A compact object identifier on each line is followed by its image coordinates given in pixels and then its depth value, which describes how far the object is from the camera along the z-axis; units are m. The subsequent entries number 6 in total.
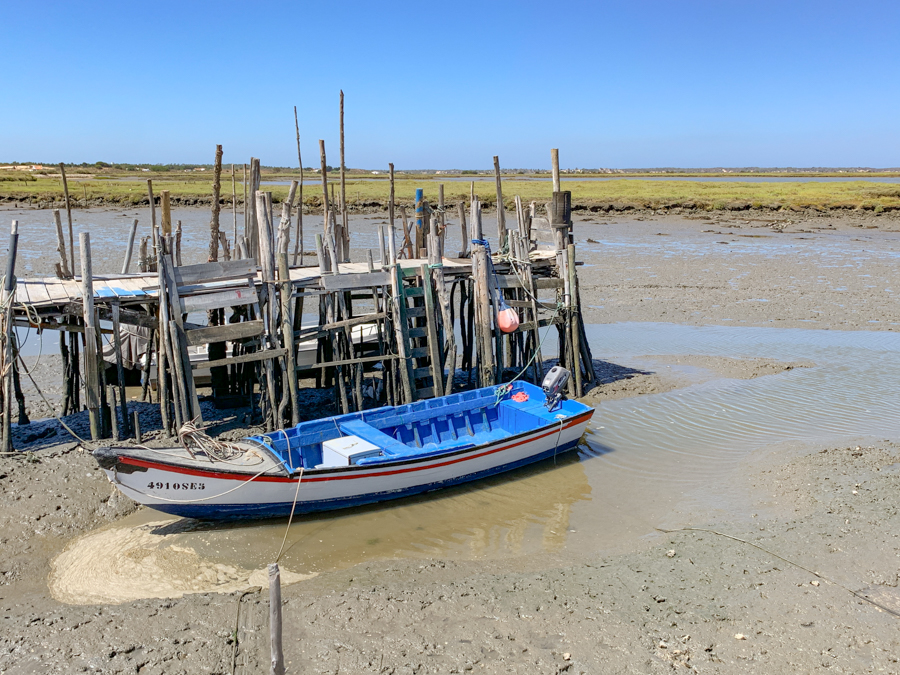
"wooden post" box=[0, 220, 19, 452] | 10.70
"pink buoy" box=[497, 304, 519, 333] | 13.81
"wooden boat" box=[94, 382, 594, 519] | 9.21
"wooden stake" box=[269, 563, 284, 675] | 5.56
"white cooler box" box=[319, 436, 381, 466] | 10.42
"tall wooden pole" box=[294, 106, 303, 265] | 18.20
